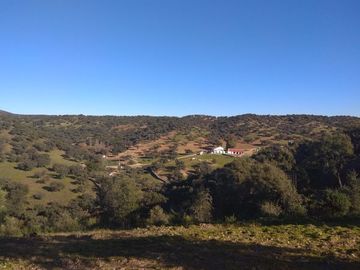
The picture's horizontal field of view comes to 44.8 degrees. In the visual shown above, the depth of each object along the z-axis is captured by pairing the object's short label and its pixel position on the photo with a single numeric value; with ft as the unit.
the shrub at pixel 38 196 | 231.50
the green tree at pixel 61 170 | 286.79
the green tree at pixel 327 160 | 154.81
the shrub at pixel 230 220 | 48.10
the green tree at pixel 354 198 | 53.52
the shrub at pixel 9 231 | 58.68
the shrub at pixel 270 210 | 55.46
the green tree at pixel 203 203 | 80.66
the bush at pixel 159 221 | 52.95
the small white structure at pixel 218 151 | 353.14
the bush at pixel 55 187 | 250.16
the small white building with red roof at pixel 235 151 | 340.18
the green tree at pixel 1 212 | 106.79
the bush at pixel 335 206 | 49.93
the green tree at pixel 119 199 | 111.02
